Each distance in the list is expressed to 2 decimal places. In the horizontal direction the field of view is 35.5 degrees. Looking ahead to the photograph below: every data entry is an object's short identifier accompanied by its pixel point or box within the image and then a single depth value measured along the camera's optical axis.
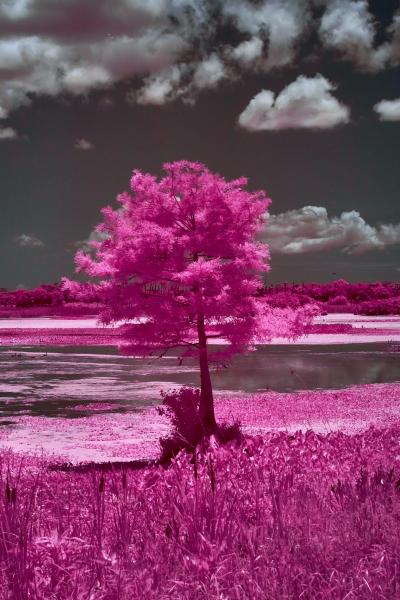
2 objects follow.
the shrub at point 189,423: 17.53
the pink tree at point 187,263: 19.34
